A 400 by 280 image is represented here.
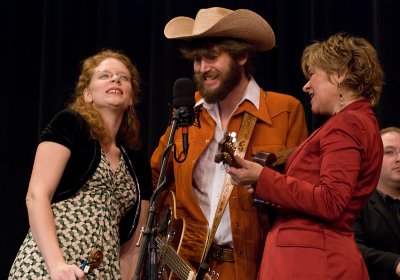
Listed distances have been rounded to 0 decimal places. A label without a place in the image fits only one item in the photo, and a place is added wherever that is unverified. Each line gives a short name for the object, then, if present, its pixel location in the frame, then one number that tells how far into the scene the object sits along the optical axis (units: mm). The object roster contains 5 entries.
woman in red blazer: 2379
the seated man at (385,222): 3219
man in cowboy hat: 2955
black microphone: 2404
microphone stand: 2291
